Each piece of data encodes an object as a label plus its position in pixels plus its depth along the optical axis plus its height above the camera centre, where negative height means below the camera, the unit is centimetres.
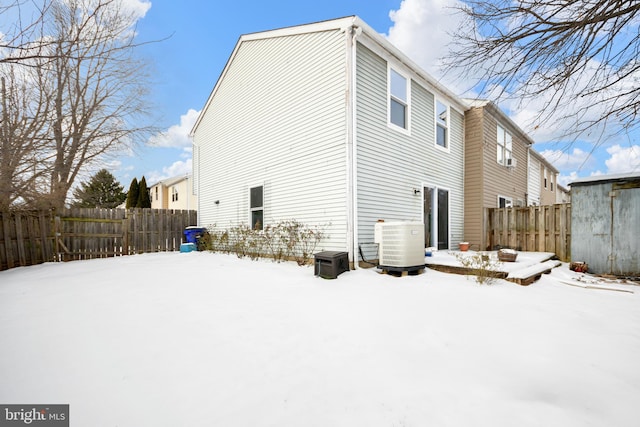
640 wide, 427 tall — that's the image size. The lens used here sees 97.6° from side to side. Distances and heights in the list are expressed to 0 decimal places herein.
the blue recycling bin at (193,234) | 1125 -77
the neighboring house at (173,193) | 2216 +199
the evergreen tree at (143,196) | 2703 +183
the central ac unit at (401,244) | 551 -59
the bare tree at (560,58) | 300 +185
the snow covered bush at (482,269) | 502 -103
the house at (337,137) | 640 +219
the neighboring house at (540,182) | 1435 +193
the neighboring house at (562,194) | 2245 +186
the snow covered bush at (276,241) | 698 -76
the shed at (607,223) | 585 -18
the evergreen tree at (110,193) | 2903 +234
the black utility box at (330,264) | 536 -96
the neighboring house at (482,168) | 977 +174
